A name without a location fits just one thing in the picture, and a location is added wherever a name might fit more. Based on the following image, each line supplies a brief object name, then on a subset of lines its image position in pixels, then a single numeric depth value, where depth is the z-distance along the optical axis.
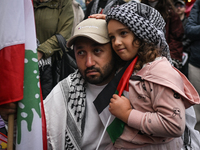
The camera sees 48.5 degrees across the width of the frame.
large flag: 1.45
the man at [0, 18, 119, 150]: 1.94
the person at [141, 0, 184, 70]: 3.47
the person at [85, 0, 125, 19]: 3.30
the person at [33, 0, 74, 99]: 3.07
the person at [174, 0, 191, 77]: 4.32
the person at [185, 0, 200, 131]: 3.73
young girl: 1.53
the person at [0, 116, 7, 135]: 2.15
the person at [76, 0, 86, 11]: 5.94
